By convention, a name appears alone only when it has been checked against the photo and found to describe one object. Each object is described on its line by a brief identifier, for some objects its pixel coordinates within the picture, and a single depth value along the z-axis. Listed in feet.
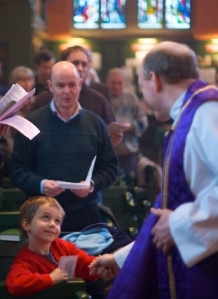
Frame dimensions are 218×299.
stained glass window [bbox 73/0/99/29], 100.66
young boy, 20.23
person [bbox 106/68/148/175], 42.84
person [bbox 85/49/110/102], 37.18
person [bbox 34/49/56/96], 37.64
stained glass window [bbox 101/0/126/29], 101.44
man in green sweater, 25.49
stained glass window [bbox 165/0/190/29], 101.95
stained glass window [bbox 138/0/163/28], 101.61
